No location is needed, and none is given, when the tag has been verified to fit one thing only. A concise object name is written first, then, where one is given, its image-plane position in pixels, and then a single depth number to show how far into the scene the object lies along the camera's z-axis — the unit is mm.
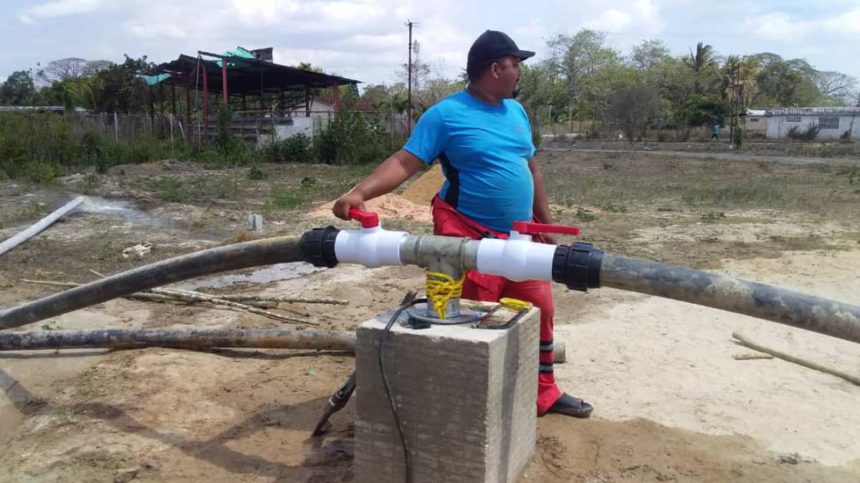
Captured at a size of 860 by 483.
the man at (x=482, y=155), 2949
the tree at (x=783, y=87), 53281
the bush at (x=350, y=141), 25000
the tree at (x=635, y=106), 38844
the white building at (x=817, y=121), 37719
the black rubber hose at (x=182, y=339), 4168
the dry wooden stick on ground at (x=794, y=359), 4086
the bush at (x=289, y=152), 25578
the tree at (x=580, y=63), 55500
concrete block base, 2410
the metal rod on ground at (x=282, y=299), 5434
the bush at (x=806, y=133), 35969
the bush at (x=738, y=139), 30844
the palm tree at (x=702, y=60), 52625
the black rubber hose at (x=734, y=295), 2100
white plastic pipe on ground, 8101
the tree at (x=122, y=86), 32688
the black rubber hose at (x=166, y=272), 2929
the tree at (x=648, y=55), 63062
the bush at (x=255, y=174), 18812
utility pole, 29488
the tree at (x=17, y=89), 45688
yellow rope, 2543
